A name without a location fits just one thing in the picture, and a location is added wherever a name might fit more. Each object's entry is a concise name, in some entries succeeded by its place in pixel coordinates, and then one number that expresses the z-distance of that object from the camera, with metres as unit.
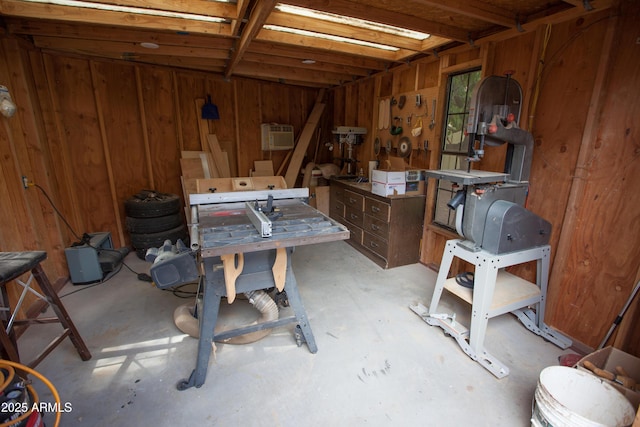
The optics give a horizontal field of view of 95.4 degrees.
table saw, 1.49
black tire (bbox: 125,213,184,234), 3.38
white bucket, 1.28
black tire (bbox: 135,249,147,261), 3.42
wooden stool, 1.43
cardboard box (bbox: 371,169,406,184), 3.02
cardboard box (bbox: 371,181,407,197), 3.06
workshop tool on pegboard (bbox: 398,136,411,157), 3.34
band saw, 1.81
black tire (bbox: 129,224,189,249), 3.40
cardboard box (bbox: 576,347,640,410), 1.61
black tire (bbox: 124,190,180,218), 3.33
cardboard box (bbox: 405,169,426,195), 3.08
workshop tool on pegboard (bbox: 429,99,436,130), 2.95
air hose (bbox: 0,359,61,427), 0.98
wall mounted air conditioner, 4.57
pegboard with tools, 3.05
